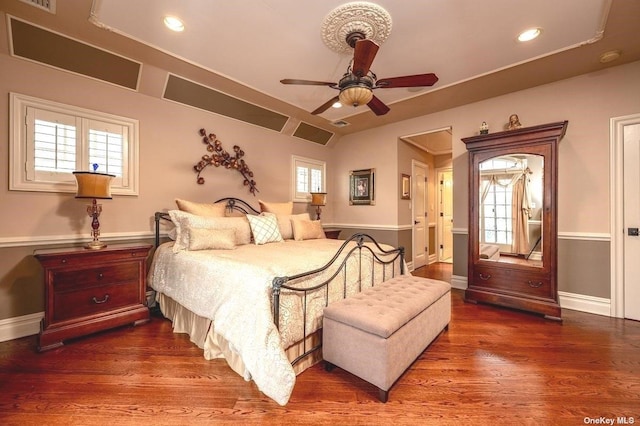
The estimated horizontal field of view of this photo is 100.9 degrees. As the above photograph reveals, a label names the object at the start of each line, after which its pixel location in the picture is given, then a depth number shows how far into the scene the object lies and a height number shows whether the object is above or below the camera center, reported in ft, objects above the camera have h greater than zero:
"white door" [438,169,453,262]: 20.42 -0.06
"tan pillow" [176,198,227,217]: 10.25 +0.18
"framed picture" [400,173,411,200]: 15.94 +1.61
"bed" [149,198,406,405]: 5.33 -2.00
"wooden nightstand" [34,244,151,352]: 7.29 -2.36
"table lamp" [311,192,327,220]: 15.44 +0.82
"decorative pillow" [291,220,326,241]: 11.85 -0.78
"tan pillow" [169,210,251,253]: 8.84 -0.43
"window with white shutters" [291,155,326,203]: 15.90 +2.27
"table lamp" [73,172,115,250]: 7.84 +0.65
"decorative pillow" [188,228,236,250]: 8.57 -0.88
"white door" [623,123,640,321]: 9.20 -0.23
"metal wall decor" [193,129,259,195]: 11.87 +2.50
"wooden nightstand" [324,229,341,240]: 15.41 -1.22
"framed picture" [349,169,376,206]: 16.35 +1.66
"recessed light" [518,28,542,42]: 7.59 +5.26
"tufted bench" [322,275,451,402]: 5.25 -2.59
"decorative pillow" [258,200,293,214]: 12.94 +0.27
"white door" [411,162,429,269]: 17.26 -0.12
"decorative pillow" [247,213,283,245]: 10.41 -0.67
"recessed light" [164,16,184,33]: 7.14 +5.25
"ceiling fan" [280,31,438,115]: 7.15 +3.71
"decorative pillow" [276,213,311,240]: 11.85 -0.55
